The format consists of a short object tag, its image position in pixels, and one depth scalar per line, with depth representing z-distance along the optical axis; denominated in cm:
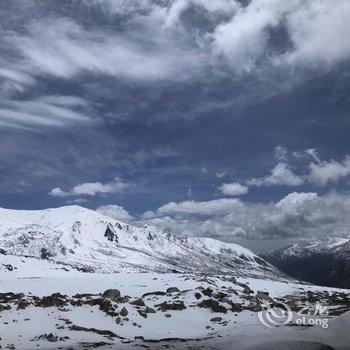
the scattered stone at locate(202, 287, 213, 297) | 5650
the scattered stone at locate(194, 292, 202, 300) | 5509
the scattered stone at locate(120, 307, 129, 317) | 4634
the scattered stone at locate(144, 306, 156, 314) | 4825
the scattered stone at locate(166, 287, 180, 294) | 5940
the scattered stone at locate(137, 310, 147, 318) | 4683
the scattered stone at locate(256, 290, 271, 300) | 5988
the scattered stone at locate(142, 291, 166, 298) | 5724
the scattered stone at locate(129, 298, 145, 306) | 5094
